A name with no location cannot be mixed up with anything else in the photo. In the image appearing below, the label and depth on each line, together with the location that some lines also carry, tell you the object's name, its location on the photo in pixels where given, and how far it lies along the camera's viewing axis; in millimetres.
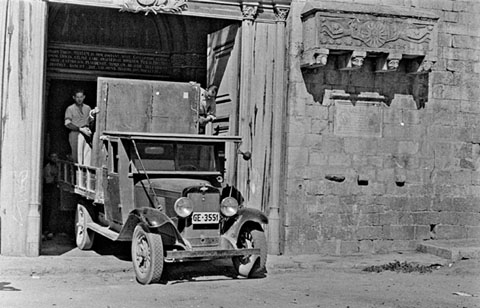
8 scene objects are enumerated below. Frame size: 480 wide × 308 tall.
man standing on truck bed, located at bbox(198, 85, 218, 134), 12539
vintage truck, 9812
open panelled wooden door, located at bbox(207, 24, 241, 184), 12609
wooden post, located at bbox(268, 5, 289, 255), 12398
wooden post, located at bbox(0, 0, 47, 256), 11102
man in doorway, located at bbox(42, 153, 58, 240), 14875
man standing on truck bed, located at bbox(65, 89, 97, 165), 12539
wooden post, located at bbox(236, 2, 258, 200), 12328
